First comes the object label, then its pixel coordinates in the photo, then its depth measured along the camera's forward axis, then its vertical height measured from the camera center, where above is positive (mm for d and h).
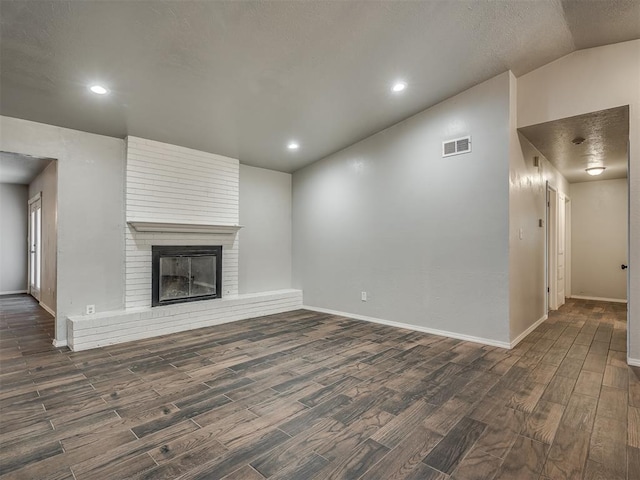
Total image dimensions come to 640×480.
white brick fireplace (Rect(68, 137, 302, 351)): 4047 +160
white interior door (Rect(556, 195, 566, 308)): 6128 -232
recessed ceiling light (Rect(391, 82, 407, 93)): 3639 +1740
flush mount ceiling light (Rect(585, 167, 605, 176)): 5648 +1230
